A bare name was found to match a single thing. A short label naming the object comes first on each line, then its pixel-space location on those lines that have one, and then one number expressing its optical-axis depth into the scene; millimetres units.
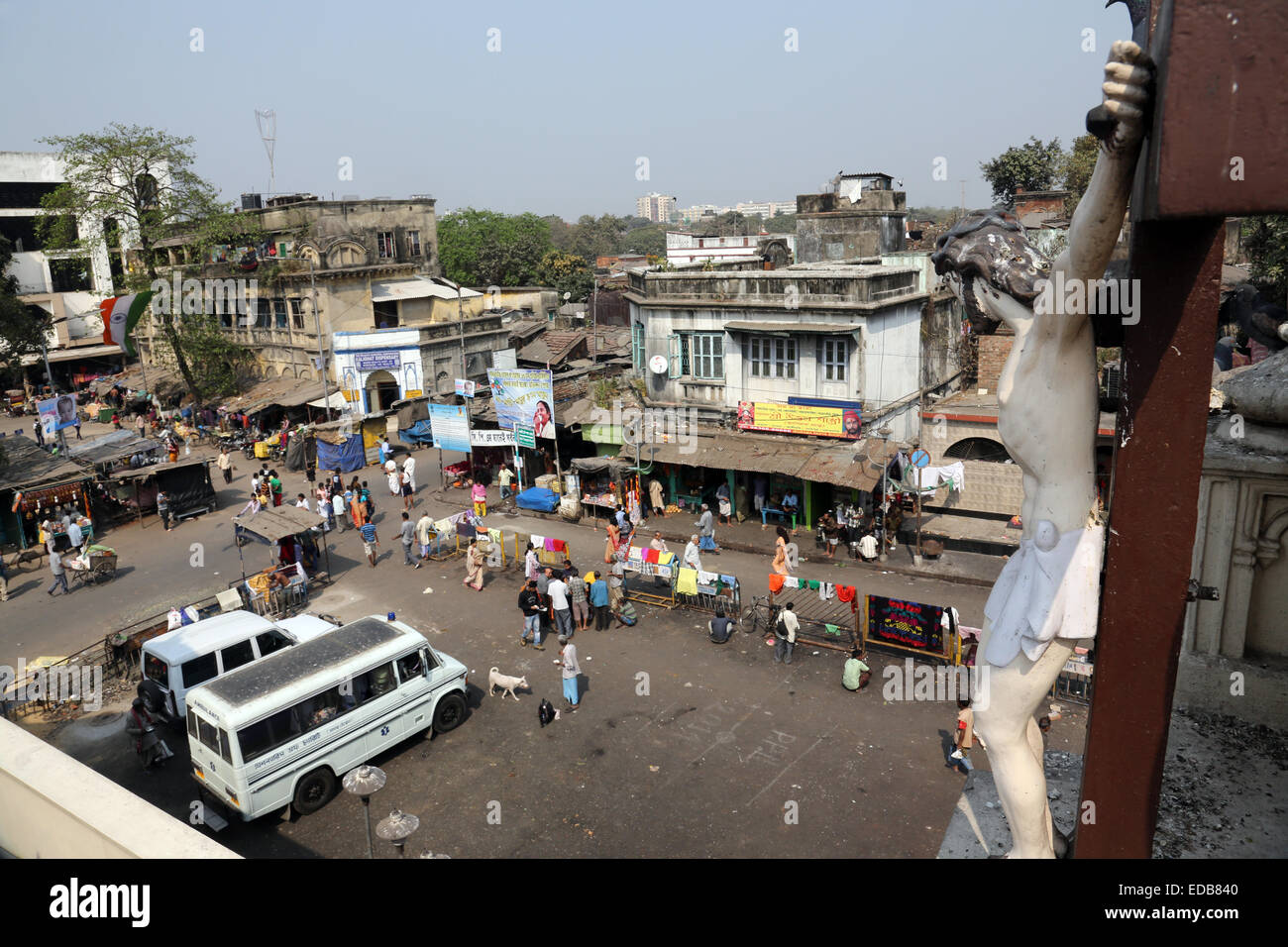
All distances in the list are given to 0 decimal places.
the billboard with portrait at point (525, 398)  23531
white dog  14008
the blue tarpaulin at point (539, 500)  24703
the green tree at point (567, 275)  64125
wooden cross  2539
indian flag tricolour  34156
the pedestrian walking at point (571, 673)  13703
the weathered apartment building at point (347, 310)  36750
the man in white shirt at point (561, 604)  16156
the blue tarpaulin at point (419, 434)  32781
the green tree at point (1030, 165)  42344
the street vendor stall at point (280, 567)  18047
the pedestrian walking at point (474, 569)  19453
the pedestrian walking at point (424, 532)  21250
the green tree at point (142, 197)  35719
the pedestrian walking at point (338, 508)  24047
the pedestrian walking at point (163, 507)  25203
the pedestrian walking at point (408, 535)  21125
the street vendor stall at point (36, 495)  22953
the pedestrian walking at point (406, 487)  26328
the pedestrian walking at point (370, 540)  21375
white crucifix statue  3545
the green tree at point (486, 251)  65500
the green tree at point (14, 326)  34188
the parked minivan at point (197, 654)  13164
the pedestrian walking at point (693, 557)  17828
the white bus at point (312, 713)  10672
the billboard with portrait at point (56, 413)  27703
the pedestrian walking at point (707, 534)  21141
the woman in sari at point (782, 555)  17594
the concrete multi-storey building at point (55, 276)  50906
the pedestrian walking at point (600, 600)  16875
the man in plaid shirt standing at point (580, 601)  16828
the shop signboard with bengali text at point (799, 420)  21484
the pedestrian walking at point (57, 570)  20156
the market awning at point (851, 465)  19884
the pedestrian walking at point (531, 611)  16250
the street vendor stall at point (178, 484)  25516
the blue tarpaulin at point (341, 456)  30578
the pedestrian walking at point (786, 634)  14898
